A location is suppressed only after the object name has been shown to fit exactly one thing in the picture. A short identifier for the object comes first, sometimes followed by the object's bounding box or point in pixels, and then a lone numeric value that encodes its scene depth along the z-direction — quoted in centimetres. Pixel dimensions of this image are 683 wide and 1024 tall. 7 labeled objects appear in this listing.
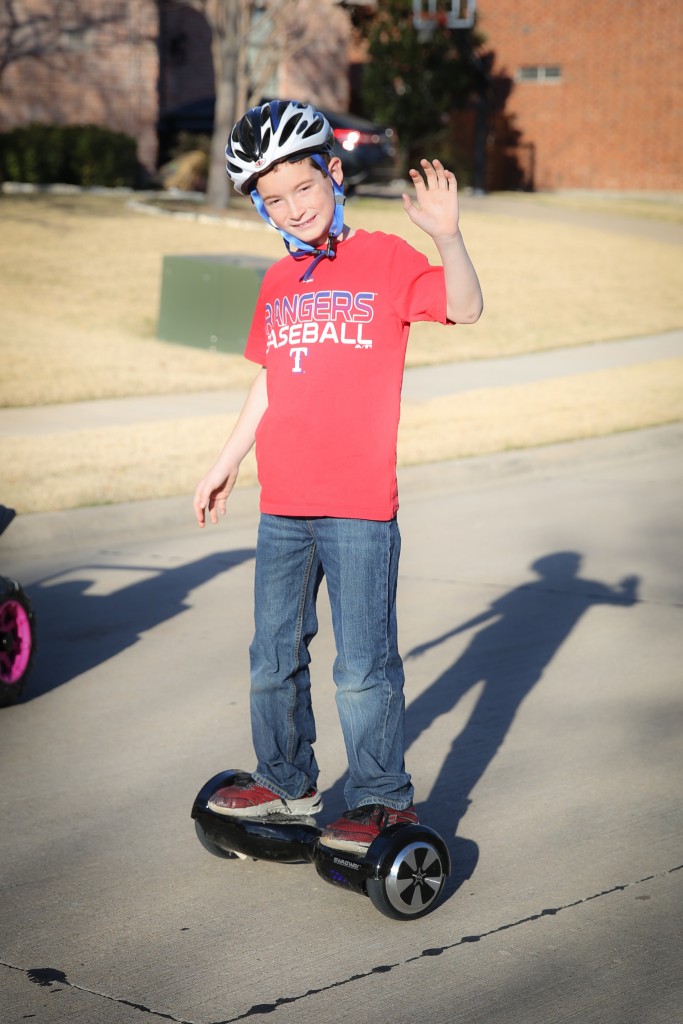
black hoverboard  366
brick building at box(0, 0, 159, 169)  2989
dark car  2950
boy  370
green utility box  1576
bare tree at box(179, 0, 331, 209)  2655
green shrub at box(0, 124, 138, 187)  2806
